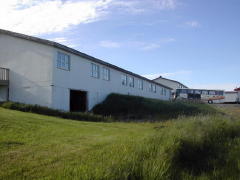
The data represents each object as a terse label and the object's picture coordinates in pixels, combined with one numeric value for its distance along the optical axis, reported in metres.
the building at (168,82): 60.97
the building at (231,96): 55.63
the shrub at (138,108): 22.55
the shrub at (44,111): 15.05
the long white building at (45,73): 18.08
